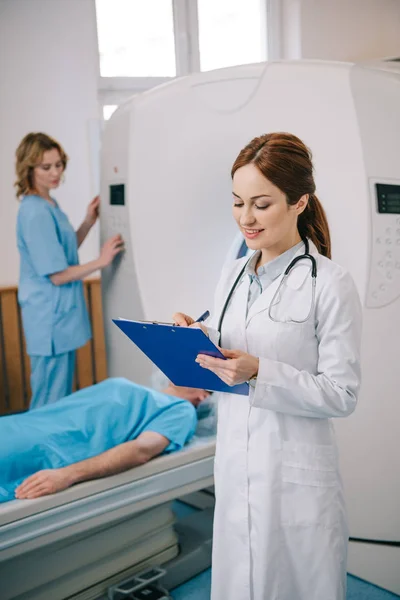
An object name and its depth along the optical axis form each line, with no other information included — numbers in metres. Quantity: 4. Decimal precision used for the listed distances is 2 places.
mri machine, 1.64
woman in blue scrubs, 2.49
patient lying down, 1.64
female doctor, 1.12
